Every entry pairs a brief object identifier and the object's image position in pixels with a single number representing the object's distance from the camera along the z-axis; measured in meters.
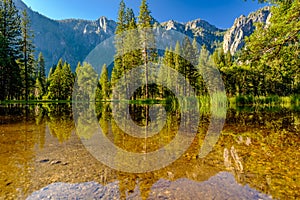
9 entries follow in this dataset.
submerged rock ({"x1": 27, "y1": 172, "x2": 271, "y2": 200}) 2.37
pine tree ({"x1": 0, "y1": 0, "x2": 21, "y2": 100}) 26.82
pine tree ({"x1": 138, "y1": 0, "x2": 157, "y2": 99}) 28.34
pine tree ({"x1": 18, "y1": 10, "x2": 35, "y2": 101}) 29.19
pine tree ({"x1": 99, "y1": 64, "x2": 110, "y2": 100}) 52.59
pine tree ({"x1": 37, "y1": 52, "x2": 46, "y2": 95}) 59.72
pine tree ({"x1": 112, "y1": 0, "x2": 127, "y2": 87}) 32.03
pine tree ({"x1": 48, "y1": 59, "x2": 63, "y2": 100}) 44.24
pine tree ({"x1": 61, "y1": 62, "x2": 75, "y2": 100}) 46.69
